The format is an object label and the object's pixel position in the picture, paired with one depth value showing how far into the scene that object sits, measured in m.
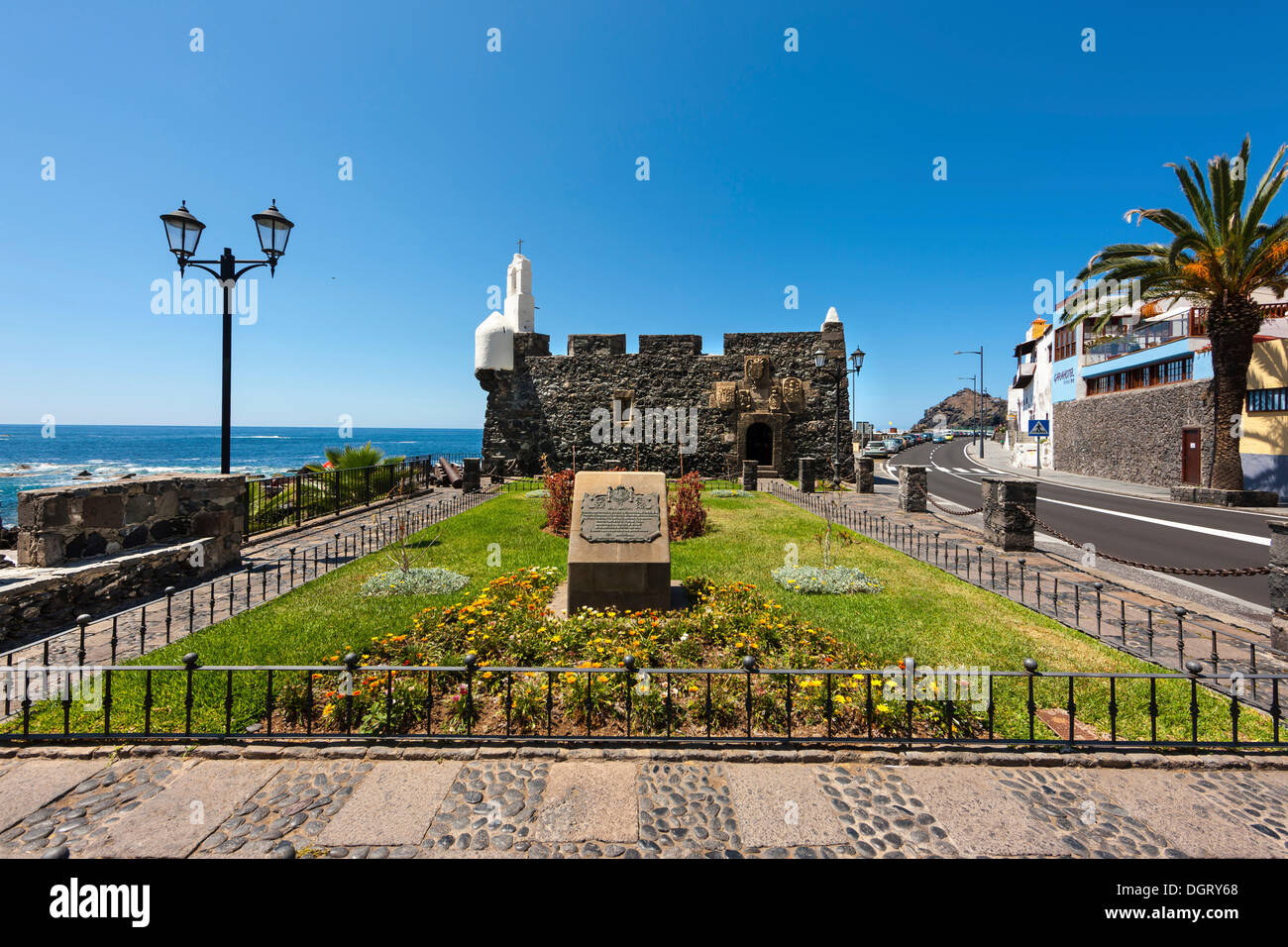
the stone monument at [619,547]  6.61
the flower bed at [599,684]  4.19
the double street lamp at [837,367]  19.85
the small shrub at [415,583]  7.44
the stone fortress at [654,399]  23.89
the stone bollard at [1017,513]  10.30
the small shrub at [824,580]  7.70
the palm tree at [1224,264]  16.23
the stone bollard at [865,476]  19.66
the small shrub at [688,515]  11.75
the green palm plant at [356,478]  14.16
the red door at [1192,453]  21.25
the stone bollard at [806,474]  18.88
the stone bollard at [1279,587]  5.43
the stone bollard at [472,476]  19.64
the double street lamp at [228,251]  8.61
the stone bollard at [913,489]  15.45
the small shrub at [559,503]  12.16
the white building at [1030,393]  39.66
